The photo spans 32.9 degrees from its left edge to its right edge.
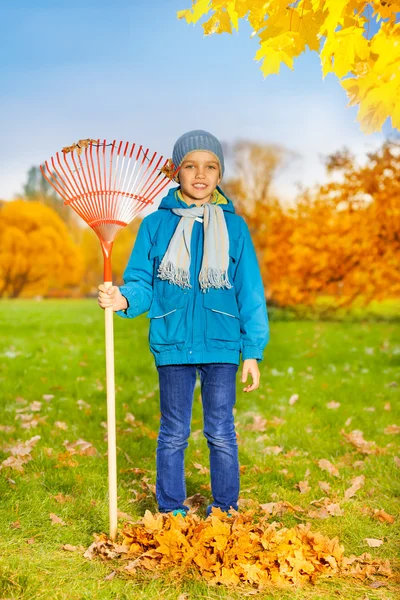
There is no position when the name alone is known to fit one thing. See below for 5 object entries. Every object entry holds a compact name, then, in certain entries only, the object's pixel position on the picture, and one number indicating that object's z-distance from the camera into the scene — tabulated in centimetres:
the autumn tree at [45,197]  3872
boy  346
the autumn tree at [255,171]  2545
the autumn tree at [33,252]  3425
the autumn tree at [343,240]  1619
